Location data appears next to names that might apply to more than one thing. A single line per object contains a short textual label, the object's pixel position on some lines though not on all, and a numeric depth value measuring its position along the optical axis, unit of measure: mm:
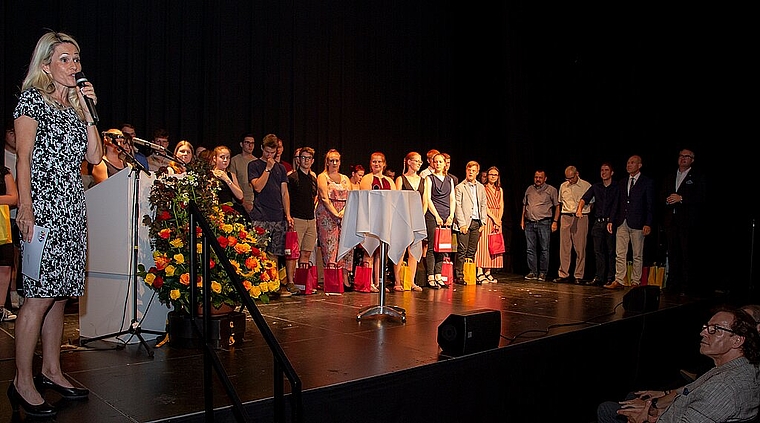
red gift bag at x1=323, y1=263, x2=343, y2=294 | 6875
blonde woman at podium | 2701
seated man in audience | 2877
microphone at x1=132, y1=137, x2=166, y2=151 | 3778
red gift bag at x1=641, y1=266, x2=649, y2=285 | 8242
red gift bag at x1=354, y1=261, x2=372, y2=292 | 7094
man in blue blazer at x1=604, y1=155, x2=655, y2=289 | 7945
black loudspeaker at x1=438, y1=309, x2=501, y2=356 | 3875
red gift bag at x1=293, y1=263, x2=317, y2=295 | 6832
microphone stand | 4046
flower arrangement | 4059
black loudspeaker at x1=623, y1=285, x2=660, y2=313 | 5738
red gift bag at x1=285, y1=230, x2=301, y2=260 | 6605
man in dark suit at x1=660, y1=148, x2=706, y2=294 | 7477
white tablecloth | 5102
